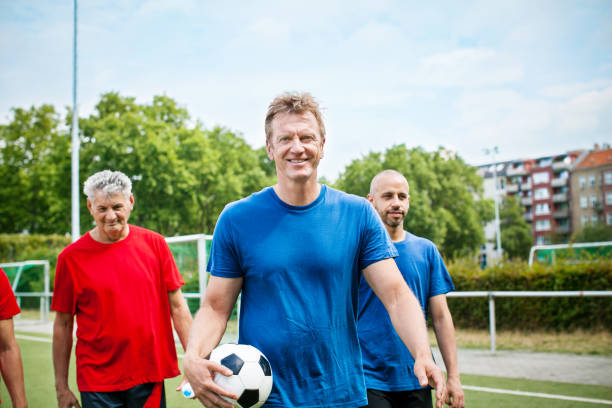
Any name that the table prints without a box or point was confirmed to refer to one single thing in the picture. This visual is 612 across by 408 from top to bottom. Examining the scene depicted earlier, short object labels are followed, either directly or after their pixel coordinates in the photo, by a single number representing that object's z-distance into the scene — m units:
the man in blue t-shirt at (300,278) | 2.46
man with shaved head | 3.73
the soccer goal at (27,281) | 23.18
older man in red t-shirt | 3.68
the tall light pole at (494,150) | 58.42
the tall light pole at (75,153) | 18.56
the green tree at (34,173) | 32.22
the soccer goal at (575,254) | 13.36
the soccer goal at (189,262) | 14.01
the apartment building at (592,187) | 83.12
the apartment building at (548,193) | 92.56
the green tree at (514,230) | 73.81
